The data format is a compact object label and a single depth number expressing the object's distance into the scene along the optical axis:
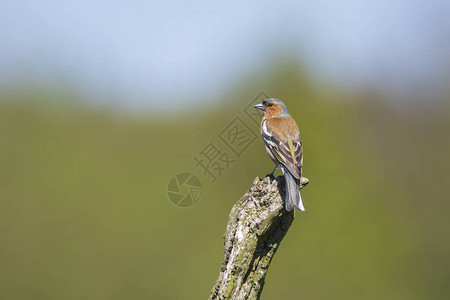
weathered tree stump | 9.39
